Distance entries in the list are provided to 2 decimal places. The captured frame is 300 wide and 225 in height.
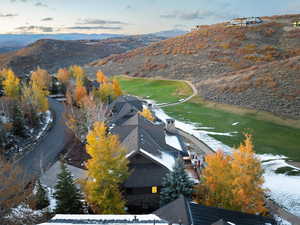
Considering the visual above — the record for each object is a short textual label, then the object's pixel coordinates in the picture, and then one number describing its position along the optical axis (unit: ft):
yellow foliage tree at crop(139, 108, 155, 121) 135.18
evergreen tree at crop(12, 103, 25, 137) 128.57
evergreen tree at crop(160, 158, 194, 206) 73.72
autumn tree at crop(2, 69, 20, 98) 166.30
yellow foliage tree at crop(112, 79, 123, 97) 203.22
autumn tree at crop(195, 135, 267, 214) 69.31
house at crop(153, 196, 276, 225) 56.44
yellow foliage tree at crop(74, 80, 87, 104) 177.89
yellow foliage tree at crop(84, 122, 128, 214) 71.41
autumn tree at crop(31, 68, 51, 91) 208.16
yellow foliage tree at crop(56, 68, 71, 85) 236.43
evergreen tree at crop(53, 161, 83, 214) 69.92
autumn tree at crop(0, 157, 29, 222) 61.05
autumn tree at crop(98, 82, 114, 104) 185.37
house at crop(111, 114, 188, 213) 83.20
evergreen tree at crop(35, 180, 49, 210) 75.92
